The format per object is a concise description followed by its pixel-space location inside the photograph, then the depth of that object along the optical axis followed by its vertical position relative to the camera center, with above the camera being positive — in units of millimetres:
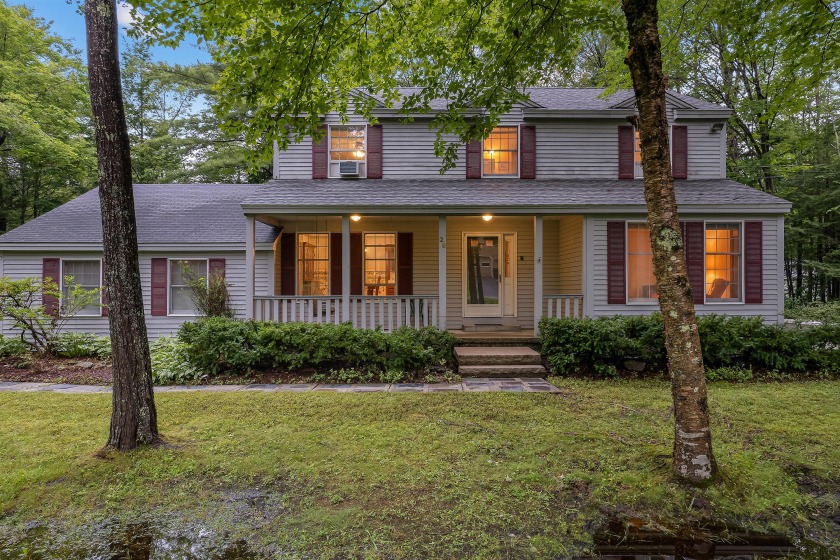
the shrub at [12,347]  8273 -1283
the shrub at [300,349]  6906 -1111
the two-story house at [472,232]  8258 +1155
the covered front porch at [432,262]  9906 +465
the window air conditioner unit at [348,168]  9711 +2633
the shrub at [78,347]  8445 -1319
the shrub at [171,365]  6700 -1386
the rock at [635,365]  6914 -1391
